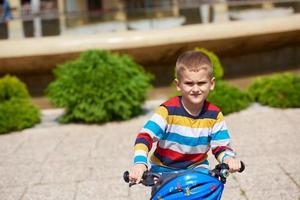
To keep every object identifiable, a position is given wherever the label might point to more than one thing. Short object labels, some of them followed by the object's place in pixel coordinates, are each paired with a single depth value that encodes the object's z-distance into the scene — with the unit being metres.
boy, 2.64
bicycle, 2.46
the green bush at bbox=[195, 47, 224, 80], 7.46
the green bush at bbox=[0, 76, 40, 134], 7.12
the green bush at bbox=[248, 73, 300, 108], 7.46
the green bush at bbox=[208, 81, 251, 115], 7.26
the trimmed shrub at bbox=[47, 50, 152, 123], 7.12
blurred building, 9.03
